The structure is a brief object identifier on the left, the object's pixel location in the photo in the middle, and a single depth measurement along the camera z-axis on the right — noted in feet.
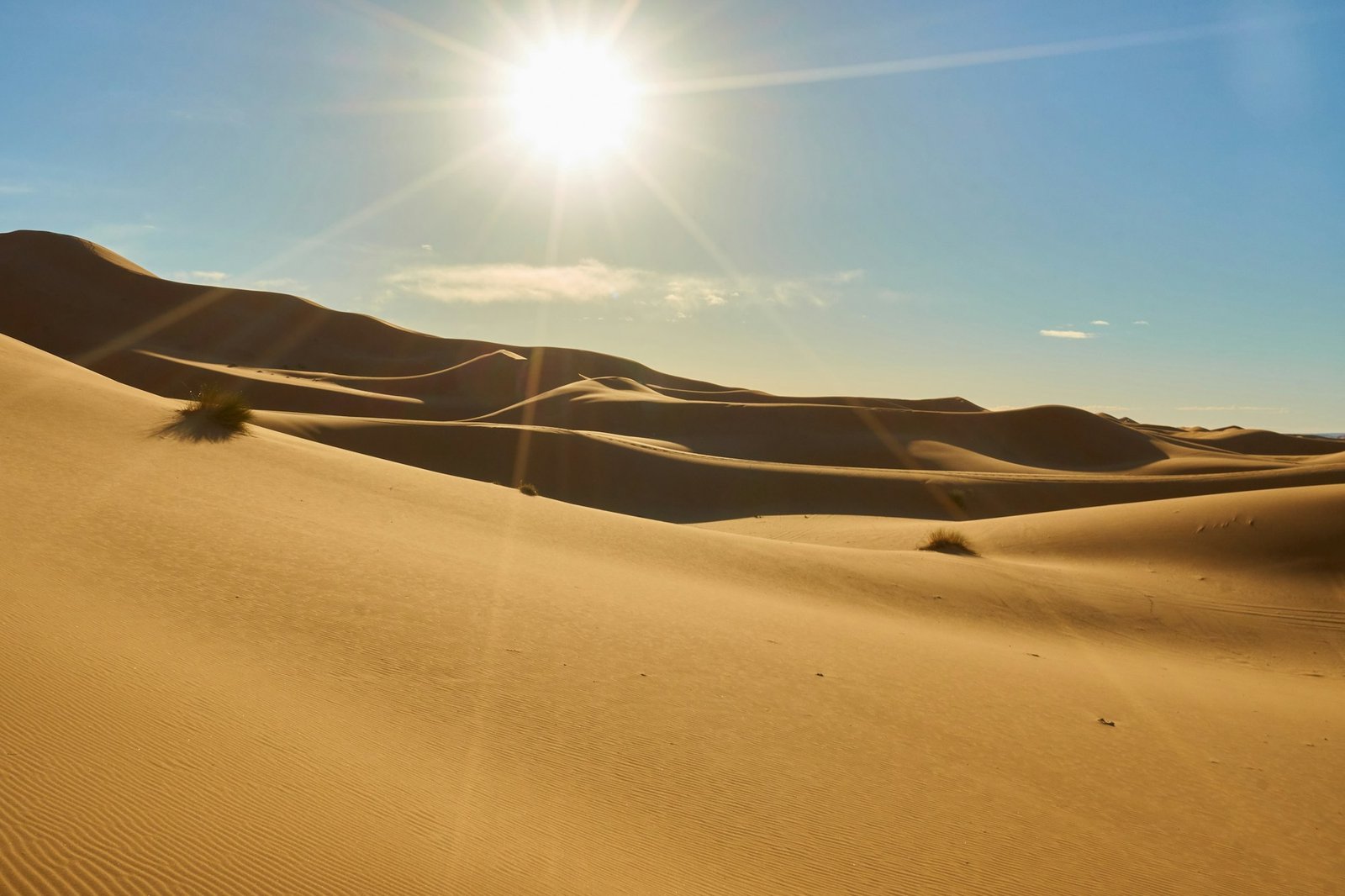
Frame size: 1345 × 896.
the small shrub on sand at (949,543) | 56.80
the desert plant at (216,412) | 39.50
